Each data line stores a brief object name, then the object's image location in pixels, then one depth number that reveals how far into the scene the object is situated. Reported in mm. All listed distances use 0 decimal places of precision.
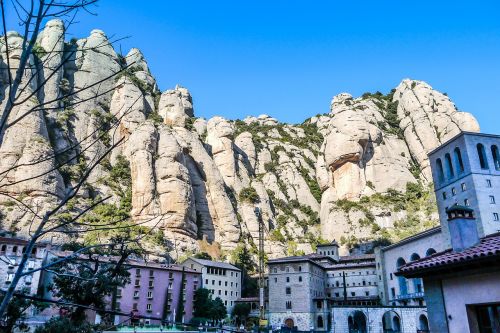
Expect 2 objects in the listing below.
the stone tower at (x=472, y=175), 43625
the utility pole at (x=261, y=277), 52856
